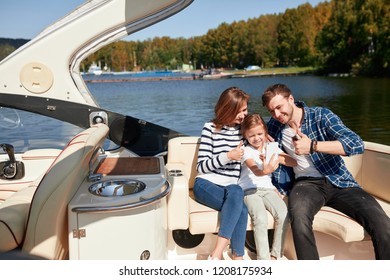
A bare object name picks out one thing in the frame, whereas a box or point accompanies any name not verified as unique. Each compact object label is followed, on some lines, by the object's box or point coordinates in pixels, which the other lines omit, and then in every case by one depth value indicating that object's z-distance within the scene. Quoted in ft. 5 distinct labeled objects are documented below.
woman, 7.81
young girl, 7.94
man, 7.48
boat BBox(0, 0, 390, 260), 6.26
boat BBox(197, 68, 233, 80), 201.36
